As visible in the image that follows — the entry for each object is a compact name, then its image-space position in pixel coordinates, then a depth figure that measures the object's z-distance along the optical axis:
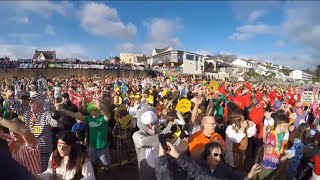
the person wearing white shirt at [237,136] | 3.13
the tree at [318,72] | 41.57
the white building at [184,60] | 38.12
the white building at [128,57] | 61.31
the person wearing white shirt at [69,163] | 1.90
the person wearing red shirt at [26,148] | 1.96
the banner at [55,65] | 20.67
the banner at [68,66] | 21.55
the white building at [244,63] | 62.58
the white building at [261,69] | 61.77
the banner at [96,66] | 22.84
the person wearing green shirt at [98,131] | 3.27
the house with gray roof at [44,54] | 40.91
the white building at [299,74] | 61.41
